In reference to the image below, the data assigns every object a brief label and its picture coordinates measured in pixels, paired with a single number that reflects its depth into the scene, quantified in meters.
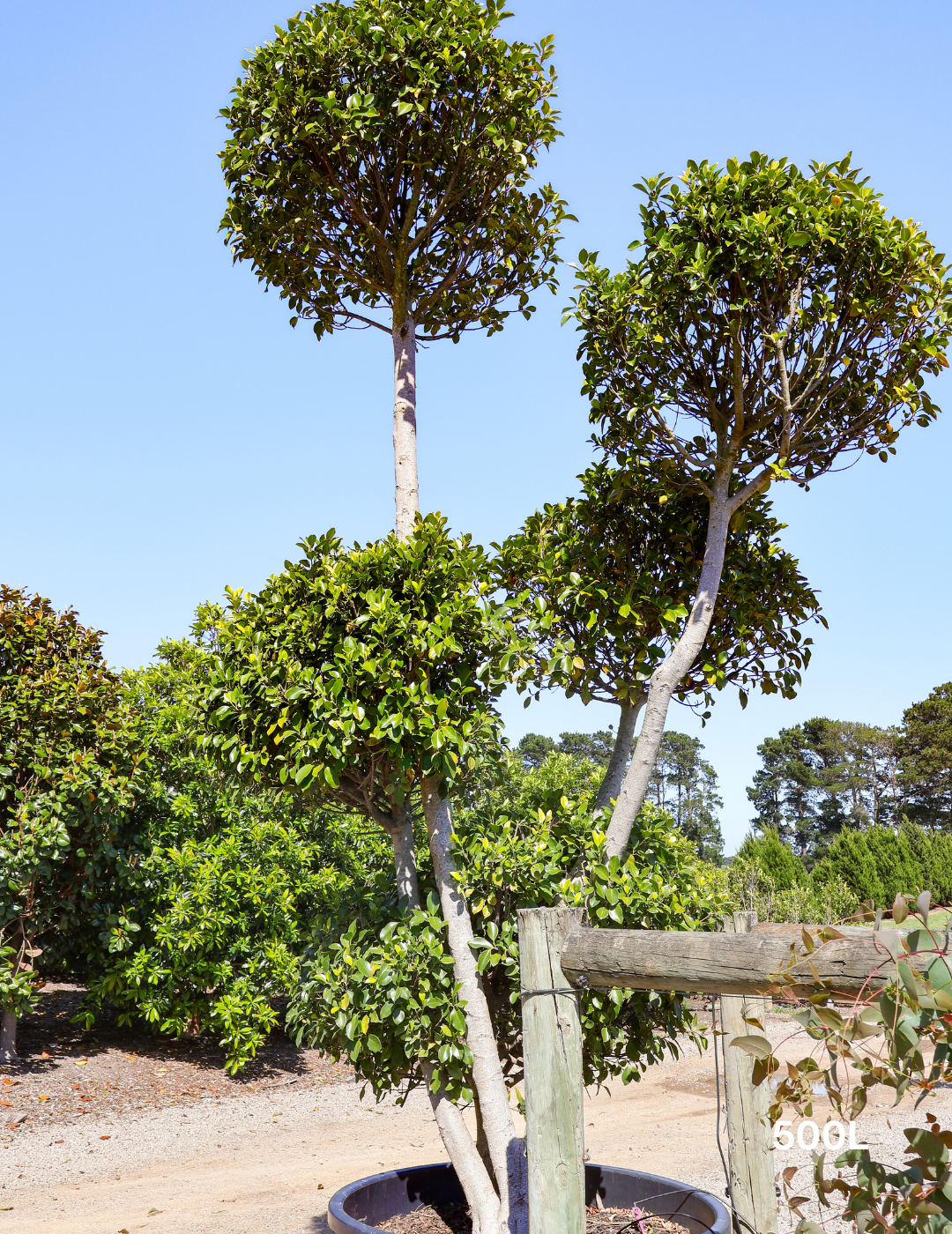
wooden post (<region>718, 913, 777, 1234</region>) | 4.32
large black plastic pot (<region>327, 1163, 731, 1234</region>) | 4.36
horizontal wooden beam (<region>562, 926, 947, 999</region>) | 2.16
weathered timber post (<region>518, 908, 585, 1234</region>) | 2.91
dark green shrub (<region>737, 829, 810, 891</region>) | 23.05
